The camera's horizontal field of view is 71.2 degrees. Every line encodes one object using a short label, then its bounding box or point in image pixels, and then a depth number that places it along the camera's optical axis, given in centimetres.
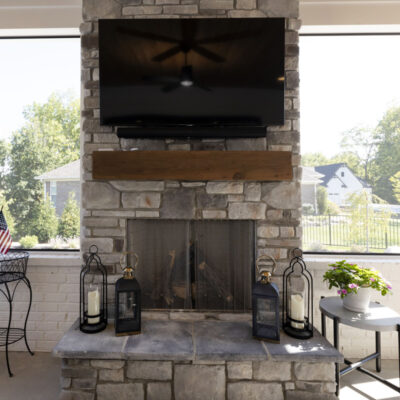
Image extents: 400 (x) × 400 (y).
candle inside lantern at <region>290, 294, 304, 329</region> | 188
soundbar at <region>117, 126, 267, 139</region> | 204
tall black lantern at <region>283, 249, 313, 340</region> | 188
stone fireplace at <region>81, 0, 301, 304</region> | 212
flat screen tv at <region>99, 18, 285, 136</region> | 201
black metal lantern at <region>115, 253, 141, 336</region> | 187
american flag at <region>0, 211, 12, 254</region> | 218
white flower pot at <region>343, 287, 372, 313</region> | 190
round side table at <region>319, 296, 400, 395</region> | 175
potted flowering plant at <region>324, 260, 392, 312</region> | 187
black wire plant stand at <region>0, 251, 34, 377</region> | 223
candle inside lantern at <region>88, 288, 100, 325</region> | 192
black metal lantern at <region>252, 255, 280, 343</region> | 181
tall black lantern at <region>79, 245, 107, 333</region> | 192
